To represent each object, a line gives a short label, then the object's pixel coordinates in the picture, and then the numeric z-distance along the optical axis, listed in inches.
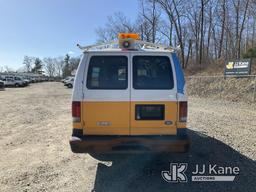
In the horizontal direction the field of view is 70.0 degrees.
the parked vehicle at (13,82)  1212.6
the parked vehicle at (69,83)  1122.4
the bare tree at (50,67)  3739.8
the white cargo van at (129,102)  120.7
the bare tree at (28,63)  3565.6
